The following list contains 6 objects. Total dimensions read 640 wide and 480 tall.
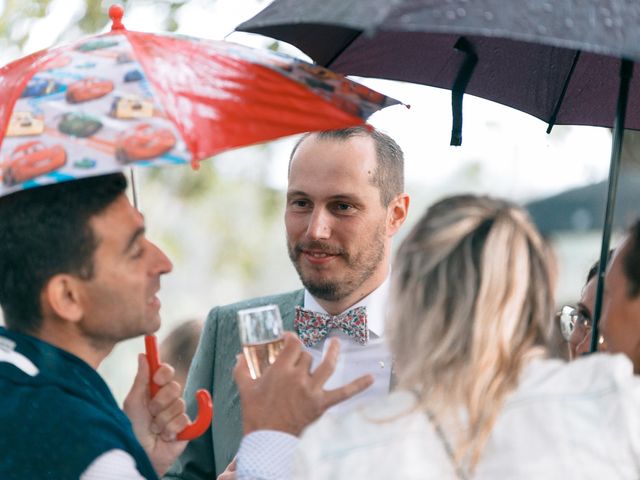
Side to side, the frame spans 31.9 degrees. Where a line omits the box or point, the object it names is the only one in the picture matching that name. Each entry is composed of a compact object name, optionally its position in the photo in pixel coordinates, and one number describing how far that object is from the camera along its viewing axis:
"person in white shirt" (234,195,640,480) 2.34
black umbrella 3.62
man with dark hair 2.72
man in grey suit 3.83
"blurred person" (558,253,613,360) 3.71
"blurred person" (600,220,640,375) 2.86
